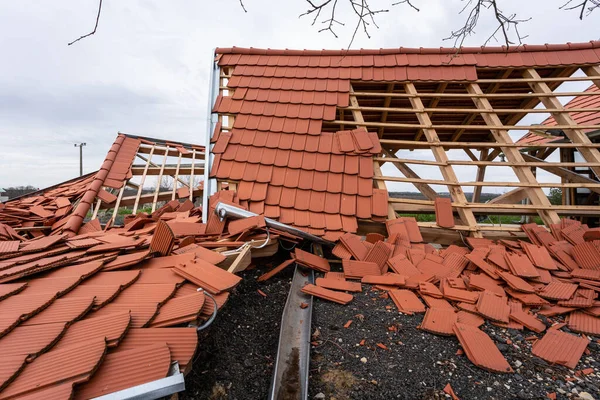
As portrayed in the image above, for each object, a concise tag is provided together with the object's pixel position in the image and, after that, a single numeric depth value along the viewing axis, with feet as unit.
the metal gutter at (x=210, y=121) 15.13
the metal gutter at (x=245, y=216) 13.04
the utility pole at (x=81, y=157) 97.70
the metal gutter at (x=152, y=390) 4.35
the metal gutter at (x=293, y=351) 6.58
